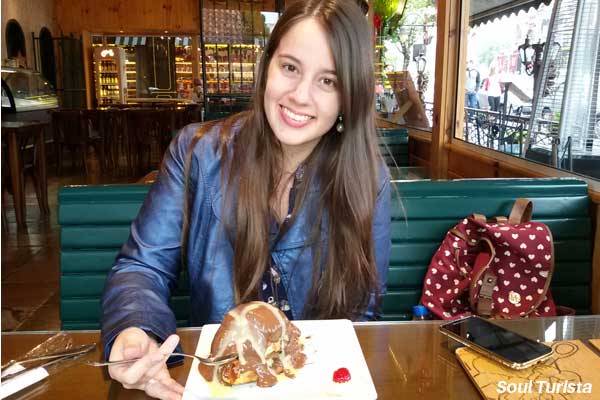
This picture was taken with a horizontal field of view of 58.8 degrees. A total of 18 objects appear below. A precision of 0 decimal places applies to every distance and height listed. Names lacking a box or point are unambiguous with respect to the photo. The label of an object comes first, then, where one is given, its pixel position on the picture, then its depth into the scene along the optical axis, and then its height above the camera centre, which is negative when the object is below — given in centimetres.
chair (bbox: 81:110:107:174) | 776 -32
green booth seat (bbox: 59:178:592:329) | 175 -43
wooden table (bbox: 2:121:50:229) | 466 -40
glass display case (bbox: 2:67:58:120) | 727 +24
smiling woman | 122 -22
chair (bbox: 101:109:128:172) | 780 -40
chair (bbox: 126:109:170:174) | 784 -35
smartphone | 89 -42
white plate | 75 -40
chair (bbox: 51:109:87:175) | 761 -29
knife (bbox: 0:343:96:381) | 91 -43
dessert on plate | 78 -36
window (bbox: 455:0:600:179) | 220 +10
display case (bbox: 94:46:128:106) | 1157 +75
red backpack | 177 -56
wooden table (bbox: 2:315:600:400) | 83 -44
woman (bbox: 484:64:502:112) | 307 +9
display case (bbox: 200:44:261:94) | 662 +50
